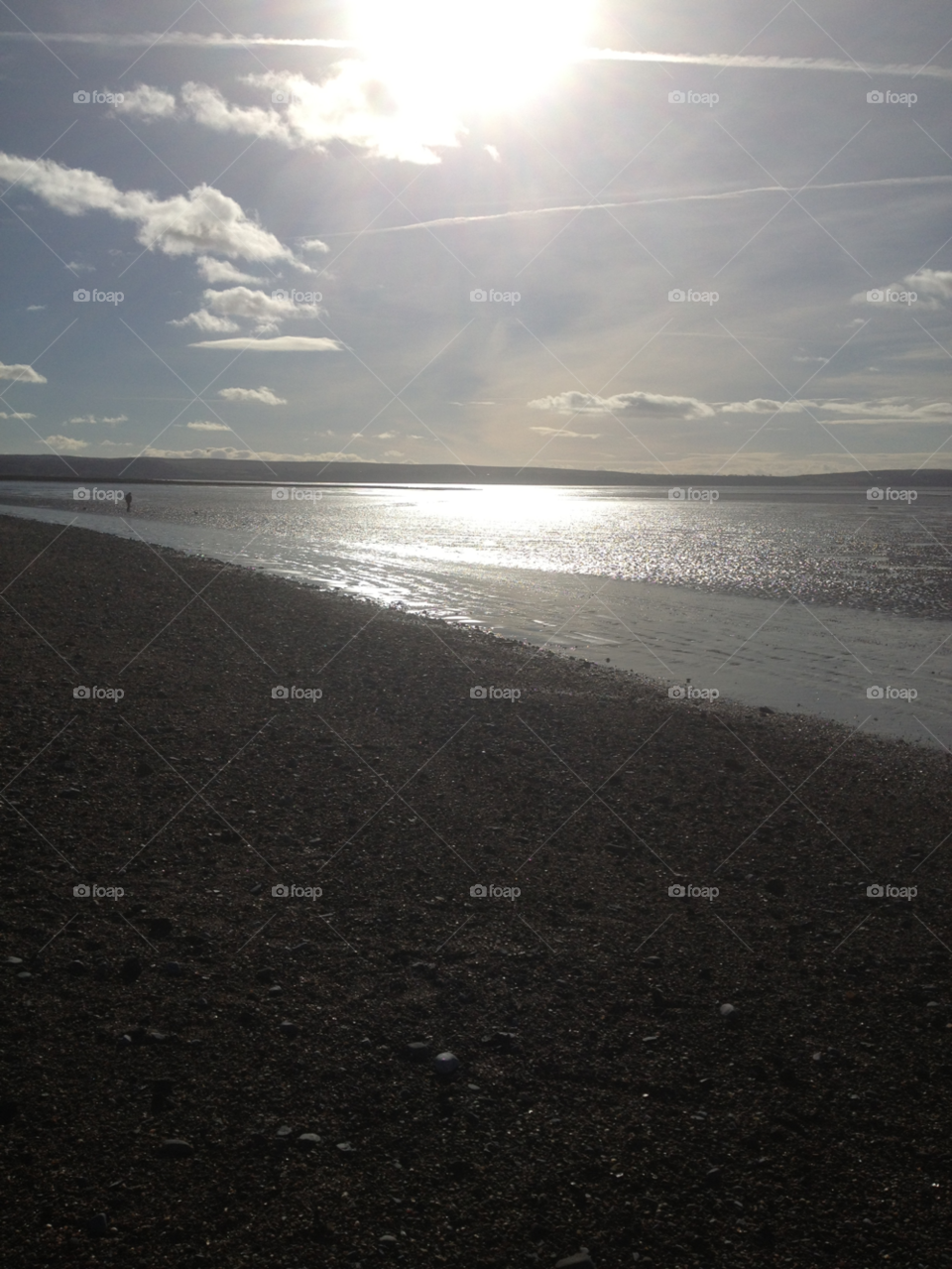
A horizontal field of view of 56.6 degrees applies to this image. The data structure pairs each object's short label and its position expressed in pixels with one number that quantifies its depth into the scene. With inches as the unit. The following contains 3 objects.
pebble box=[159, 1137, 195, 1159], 144.8
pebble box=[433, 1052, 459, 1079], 170.1
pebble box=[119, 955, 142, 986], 190.9
